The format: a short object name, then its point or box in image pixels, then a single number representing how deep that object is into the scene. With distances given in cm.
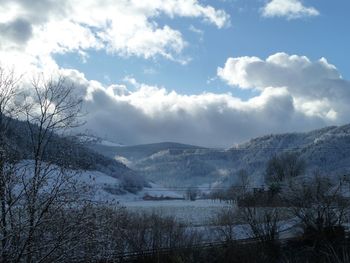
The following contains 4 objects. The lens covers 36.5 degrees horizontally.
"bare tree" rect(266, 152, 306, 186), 12106
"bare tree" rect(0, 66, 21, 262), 1371
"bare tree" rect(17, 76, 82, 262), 1427
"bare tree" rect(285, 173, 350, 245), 5238
